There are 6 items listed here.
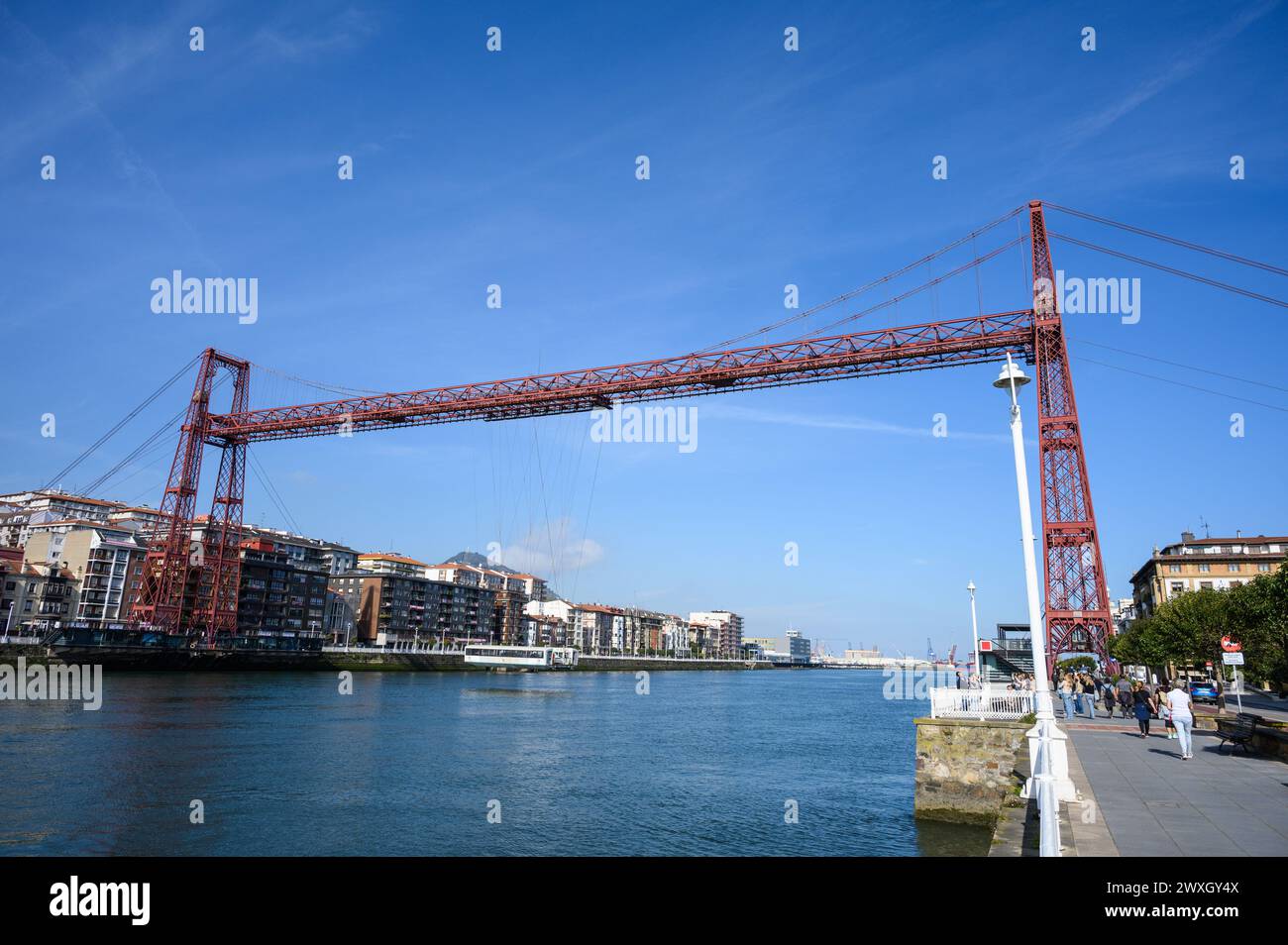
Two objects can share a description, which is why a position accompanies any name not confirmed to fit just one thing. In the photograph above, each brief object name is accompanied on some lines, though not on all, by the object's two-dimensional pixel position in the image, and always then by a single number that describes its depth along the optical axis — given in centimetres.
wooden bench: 1420
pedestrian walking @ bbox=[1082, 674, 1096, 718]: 2159
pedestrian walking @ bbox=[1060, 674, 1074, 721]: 2105
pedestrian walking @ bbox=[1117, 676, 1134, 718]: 2398
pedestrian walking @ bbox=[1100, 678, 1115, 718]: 2348
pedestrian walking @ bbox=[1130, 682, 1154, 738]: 1659
